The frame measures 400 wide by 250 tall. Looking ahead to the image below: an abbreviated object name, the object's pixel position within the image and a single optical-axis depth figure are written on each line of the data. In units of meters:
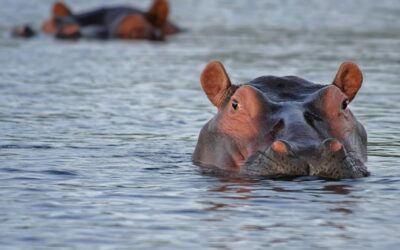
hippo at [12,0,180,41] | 50.75
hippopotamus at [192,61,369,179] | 17.66
